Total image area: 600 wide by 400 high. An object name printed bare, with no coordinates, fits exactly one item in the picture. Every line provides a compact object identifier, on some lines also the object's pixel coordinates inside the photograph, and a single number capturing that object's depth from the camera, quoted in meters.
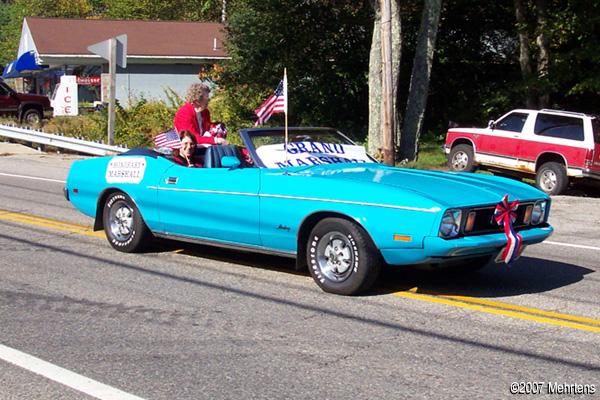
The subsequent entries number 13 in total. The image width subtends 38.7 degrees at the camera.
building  44.03
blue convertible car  6.70
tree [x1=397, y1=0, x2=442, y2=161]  22.67
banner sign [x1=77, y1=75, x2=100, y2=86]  43.95
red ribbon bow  6.92
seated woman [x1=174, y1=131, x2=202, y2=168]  8.84
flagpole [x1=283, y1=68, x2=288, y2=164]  9.48
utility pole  18.47
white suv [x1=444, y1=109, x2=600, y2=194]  17.06
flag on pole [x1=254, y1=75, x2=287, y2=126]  11.02
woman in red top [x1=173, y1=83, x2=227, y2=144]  9.29
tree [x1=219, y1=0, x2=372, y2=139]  29.92
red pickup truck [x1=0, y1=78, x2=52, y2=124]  32.16
